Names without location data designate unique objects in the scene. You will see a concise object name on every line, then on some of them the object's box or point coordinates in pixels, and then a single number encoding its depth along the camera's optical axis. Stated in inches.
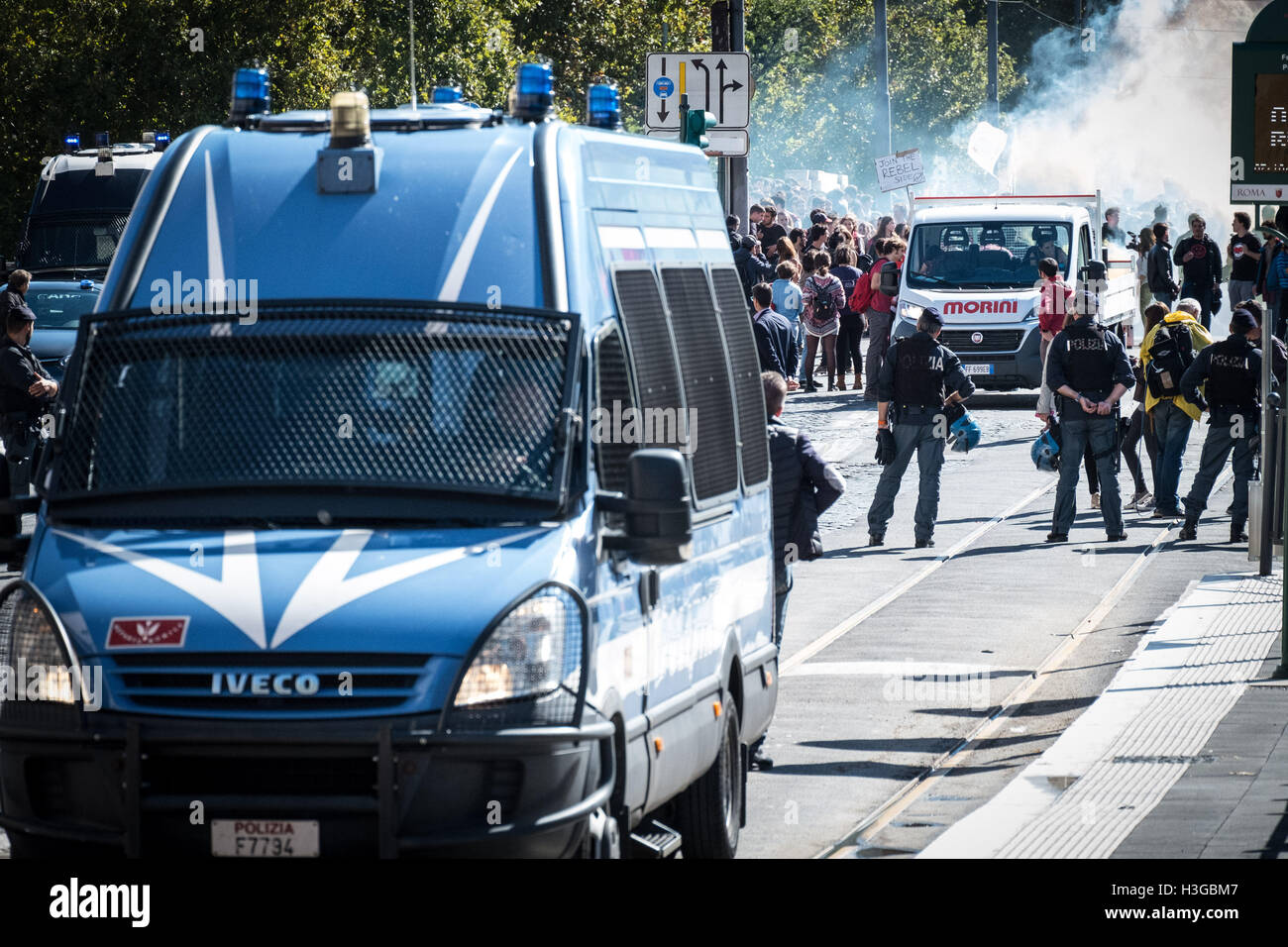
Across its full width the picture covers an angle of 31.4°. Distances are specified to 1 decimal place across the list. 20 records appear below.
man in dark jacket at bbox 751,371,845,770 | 446.6
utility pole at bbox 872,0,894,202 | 1804.9
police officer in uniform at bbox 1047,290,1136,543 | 737.6
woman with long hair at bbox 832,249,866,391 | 1157.7
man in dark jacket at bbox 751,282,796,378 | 787.4
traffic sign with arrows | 795.4
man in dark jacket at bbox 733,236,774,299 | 1001.5
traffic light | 625.0
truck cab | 1068.5
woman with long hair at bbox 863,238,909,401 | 1090.7
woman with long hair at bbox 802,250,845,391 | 1129.4
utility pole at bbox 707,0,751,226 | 935.0
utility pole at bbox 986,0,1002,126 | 2185.0
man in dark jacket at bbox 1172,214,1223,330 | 1300.4
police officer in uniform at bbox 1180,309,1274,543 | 731.4
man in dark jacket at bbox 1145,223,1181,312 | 1317.7
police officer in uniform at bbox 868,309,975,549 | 733.9
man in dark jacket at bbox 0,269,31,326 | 758.7
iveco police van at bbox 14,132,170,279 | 1080.8
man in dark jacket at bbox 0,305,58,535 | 687.1
